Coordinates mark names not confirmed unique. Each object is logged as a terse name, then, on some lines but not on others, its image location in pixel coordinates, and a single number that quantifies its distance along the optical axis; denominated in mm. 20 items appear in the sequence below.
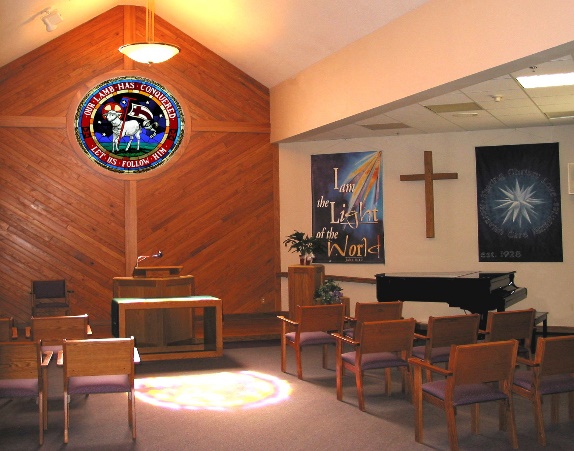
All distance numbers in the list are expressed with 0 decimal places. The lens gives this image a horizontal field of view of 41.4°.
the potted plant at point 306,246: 10812
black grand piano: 8164
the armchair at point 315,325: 7754
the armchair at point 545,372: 5477
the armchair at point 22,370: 5648
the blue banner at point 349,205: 11930
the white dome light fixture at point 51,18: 9867
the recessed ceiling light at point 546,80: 7660
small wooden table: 8797
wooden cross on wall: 11391
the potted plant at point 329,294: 10125
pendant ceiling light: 9180
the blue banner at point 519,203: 10789
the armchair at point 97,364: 5711
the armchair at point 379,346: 6449
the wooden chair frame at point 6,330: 7031
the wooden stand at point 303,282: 10602
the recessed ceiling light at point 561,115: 9648
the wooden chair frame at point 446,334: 6590
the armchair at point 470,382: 5172
